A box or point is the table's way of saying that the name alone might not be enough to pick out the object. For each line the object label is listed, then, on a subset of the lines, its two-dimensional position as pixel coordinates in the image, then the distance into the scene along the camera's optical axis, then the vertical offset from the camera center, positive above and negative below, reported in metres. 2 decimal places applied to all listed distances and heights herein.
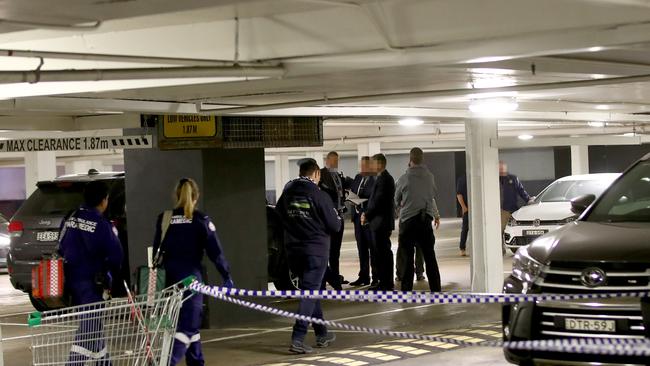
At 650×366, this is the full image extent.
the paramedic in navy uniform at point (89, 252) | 8.31 -0.33
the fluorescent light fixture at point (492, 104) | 12.02 +1.07
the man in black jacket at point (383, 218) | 14.16 -0.23
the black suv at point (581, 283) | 7.21 -0.63
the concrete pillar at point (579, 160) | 27.28 +0.89
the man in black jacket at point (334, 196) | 14.48 +0.09
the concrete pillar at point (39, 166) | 25.61 +1.10
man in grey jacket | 13.87 -0.24
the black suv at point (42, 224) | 13.90 -0.17
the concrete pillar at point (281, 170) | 32.41 +1.04
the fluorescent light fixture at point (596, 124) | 17.23 +1.21
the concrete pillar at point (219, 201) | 11.79 +0.06
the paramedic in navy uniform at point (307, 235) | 9.98 -0.30
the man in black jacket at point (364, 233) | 15.46 -0.48
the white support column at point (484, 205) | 13.34 -0.10
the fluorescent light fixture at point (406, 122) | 15.75 +1.24
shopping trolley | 6.58 -0.80
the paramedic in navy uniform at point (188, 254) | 8.24 -0.37
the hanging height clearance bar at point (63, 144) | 11.94 +0.80
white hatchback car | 17.95 -0.24
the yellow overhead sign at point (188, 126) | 11.60 +0.89
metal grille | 11.84 +0.85
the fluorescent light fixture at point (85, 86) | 8.44 +1.00
